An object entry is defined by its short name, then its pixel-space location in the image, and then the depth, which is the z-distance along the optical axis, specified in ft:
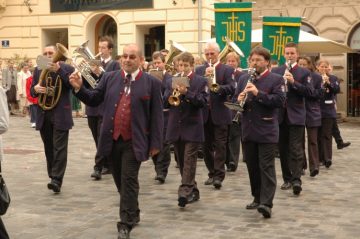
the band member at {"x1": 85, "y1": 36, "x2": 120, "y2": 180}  35.99
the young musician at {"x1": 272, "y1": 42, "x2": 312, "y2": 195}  32.12
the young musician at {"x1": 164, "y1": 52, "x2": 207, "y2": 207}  28.91
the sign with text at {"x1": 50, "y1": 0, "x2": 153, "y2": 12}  80.60
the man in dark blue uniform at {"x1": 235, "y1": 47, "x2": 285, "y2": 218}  26.55
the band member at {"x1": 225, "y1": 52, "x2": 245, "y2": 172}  39.06
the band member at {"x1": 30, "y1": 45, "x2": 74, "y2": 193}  31.48
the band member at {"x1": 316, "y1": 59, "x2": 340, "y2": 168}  40.88
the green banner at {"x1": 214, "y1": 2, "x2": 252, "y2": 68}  46.39
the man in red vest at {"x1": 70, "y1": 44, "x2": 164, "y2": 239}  23.75
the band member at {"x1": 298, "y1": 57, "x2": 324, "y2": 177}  35.99
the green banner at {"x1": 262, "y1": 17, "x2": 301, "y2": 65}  45.27
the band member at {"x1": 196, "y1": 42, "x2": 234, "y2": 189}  33.30
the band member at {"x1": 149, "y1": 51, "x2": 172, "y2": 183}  35.19
